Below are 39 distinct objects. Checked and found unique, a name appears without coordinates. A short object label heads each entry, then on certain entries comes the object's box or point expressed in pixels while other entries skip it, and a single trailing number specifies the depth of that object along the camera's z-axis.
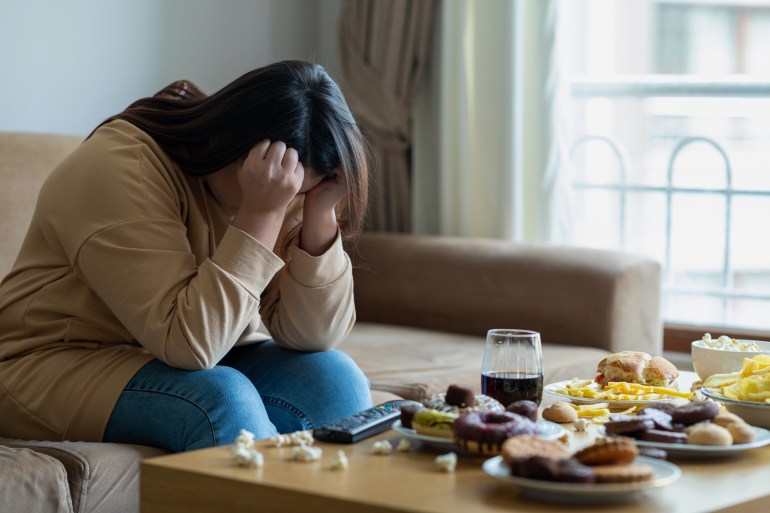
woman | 2.76
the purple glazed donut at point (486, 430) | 2.41
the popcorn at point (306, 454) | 2.42
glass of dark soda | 2.62
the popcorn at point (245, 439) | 2.46
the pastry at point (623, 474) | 2.25
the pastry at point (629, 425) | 2.49
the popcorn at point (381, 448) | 2.46
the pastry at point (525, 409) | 2.53
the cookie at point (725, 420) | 2.51
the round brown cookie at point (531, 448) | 2.33
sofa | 3.55
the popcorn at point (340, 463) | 2.39
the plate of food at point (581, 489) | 2.24
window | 4.56
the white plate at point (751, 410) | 2.62
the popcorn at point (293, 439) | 2.48
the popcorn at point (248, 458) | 2.39
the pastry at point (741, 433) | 2.48
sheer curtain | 4.74
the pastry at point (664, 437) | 2.47
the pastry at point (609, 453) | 2.30
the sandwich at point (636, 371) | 2.87
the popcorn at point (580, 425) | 2.60
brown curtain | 5.01
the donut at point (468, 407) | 2.52
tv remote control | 2.52
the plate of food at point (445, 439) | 2.46
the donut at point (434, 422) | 2.47
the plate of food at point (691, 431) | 2.45
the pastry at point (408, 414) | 2.52
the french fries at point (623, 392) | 2.77
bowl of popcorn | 2.90
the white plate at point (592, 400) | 2.75
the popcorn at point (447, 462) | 2.38
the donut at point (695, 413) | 2.51
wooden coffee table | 2.26
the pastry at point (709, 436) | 2.45
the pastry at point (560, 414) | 2.64
